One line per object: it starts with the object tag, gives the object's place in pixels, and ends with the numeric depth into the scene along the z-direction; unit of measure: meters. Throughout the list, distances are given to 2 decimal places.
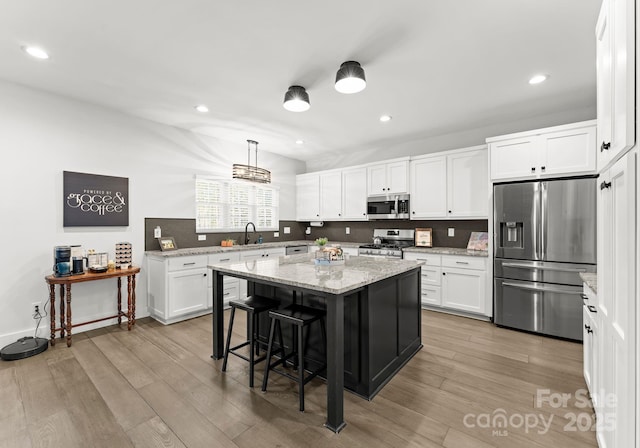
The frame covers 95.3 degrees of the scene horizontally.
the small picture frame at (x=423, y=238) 4.79
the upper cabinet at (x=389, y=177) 4.80
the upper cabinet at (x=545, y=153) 3.18
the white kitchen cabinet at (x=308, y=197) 6.07
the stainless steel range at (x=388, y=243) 4.65
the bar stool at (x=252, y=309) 2.35
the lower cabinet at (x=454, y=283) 3.85
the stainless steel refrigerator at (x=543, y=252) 3.14
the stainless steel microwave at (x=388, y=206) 4.80
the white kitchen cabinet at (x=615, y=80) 1.06
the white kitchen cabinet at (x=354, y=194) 5.34
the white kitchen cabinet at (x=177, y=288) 3.78
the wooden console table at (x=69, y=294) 3.06
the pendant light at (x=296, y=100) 2.83
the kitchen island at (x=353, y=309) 1.90
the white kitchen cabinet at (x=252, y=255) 4.64
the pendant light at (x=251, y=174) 4.24
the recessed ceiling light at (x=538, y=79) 2.88
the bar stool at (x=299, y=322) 2.04
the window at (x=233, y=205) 4.78
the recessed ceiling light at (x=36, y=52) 2.44
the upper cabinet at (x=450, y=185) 4.11
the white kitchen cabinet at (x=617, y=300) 1.07
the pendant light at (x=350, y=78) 2.43
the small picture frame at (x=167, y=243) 4.13
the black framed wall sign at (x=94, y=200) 3.40
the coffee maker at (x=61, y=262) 3.10
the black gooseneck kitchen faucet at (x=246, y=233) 5.31
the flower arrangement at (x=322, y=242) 2.97
